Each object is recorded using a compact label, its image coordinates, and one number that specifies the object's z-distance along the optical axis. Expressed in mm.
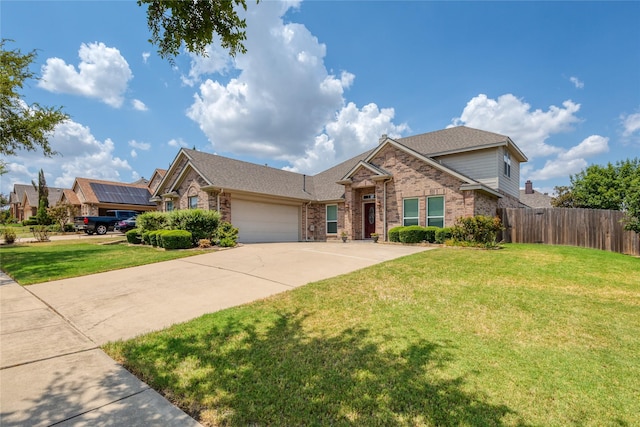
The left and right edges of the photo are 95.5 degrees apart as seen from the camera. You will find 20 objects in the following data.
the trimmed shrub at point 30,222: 39156
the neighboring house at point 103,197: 30906
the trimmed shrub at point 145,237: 15131
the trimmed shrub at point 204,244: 13209
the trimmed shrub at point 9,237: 17406
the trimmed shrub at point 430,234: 14094
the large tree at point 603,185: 25625
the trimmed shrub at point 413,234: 14320
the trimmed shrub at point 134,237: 16258
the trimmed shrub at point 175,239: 12875
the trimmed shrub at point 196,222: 14023
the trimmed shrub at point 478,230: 12164
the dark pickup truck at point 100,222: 24875
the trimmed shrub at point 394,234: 15109
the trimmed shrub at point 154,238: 13875
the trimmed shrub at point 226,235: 13727
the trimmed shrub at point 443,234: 13477
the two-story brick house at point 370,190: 15266
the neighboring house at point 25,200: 45875
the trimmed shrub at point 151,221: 15977
